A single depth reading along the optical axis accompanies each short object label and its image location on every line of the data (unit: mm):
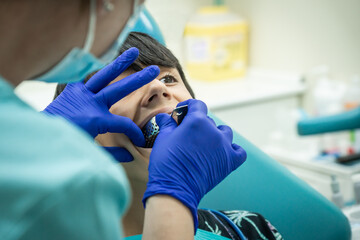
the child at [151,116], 1277
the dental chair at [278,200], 1560
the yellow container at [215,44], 3449
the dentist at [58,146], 542
